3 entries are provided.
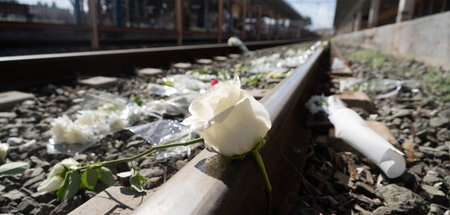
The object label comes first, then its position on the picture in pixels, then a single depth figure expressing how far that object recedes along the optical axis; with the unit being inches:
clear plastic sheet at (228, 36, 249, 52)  207.3
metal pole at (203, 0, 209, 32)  628.4
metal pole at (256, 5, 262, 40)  843.3
